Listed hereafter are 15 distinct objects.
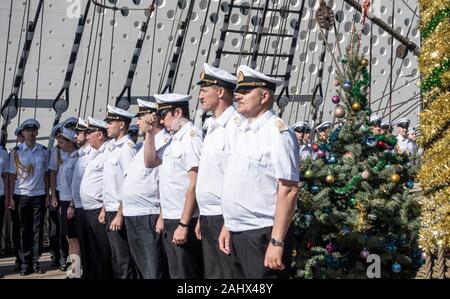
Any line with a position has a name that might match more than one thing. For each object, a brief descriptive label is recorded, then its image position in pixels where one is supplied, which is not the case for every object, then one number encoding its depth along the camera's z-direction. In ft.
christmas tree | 21.26
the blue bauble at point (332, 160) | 21.98
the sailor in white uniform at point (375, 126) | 22.36
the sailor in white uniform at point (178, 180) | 19.30
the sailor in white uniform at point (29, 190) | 31.53
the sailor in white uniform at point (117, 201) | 23.32
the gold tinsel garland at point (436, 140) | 16.44
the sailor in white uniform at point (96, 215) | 24.85
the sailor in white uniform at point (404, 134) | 45.01
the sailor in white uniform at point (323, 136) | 22.61
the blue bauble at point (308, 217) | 21.20
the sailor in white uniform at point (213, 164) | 17.70
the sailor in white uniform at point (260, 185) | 14.97
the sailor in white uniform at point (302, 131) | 35.17
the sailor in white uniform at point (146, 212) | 21.63
